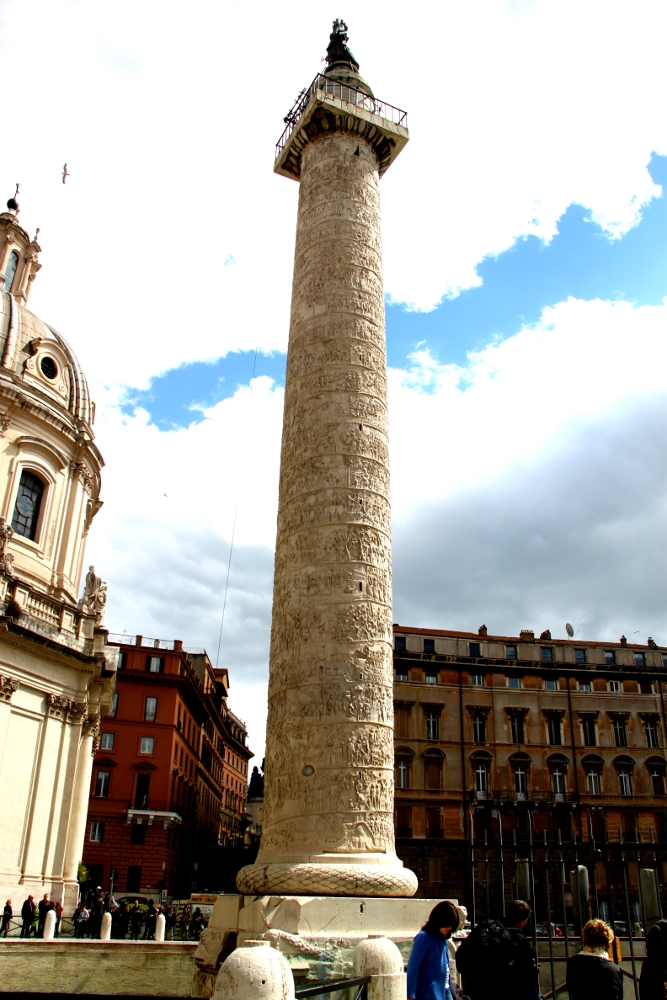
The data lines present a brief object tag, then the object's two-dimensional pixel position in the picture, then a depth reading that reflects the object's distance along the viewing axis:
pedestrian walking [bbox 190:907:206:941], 19.17
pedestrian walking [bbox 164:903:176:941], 19.62
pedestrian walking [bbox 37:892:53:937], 17.36
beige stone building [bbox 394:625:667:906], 34.25
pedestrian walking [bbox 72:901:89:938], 17.62
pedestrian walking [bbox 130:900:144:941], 18.16
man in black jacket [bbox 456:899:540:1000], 4.66
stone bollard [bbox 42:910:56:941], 15.69
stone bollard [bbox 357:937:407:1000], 5.39
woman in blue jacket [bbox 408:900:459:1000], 5.07
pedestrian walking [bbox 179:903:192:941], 19.54
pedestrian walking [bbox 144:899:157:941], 19.12
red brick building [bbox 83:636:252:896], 33.62
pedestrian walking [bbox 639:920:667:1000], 5.12
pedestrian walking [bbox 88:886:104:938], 18.25
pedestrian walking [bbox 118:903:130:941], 18.75
